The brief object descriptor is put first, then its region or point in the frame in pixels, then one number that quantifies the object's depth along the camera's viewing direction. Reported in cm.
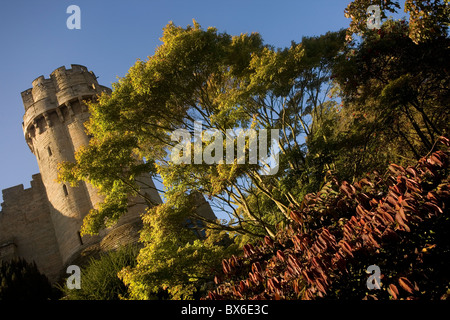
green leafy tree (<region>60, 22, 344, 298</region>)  995
